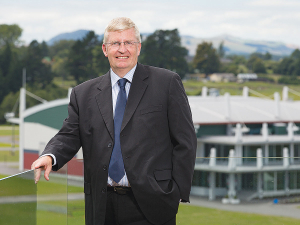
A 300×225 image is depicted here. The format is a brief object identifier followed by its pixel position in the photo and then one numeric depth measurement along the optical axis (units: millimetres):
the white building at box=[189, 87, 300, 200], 34500
